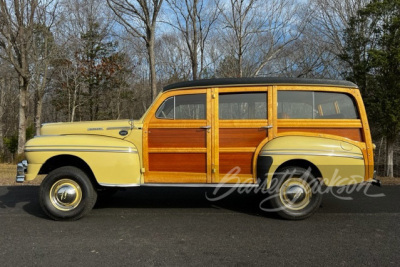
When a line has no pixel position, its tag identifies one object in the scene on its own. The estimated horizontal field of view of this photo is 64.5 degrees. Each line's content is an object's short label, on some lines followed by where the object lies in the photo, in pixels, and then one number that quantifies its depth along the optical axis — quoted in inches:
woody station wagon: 185.9
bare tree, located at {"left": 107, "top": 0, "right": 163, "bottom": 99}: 505.7
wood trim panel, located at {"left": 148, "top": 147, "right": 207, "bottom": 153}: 193.3
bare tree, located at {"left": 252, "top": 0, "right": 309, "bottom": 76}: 649.4
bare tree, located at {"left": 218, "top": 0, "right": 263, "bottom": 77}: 601.7
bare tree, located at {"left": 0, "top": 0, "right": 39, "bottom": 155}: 500.7
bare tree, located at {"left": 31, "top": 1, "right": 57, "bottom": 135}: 554.0
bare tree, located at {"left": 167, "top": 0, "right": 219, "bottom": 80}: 627.0
